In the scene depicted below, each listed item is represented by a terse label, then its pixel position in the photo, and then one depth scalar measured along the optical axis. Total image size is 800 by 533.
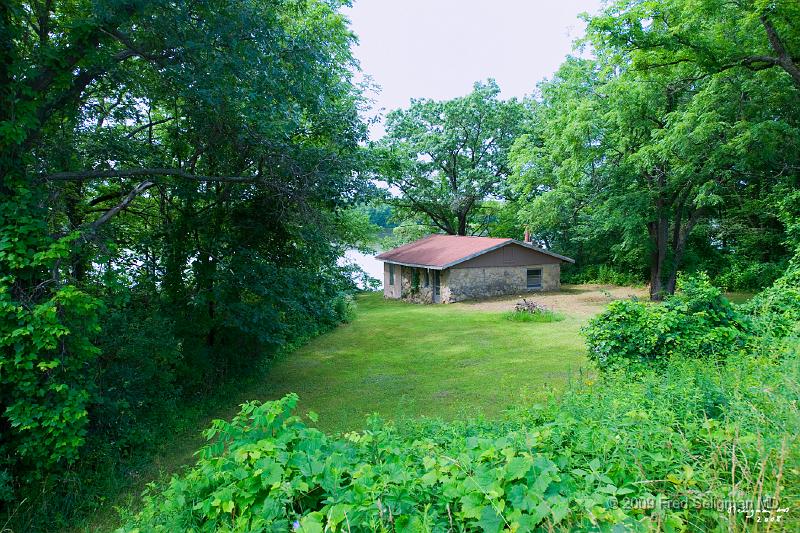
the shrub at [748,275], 22.23
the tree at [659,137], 15.71
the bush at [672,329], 8.65
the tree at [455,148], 34.47
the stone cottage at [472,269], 27.31
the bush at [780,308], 8.55
